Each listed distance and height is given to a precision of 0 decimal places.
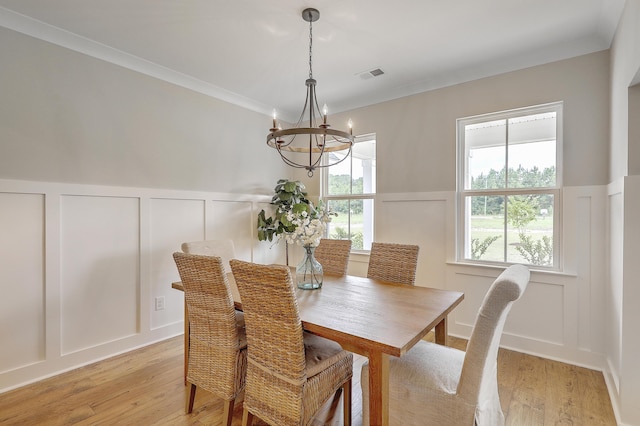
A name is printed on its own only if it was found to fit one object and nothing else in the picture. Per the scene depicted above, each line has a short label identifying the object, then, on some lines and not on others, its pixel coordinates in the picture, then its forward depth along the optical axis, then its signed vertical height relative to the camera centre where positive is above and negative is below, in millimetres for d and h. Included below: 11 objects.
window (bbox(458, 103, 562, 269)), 2748 +233
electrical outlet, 3061 -899
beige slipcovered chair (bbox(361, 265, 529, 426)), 1308 -803
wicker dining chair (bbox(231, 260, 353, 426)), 1431 -724
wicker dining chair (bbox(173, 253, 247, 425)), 1729 -693
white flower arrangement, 2094 -120
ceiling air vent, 3113 +1370
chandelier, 1903 +488
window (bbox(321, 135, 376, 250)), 3887 +243
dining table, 1336 -533
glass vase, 2174 -426
